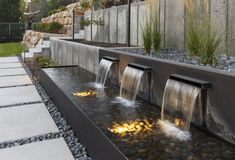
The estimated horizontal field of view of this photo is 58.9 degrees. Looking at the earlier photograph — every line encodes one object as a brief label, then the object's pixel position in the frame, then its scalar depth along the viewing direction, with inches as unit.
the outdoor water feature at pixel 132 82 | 99.3
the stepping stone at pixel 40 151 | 74.8
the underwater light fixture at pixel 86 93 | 111.8
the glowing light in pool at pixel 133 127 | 73.3
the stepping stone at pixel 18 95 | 133.8
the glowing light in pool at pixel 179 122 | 76.8
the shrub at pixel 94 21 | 226.3
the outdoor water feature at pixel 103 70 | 129.3
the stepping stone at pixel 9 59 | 293.7
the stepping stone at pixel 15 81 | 176.7
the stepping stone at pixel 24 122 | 91.9
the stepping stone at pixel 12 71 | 214.5
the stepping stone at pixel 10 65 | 257.1
